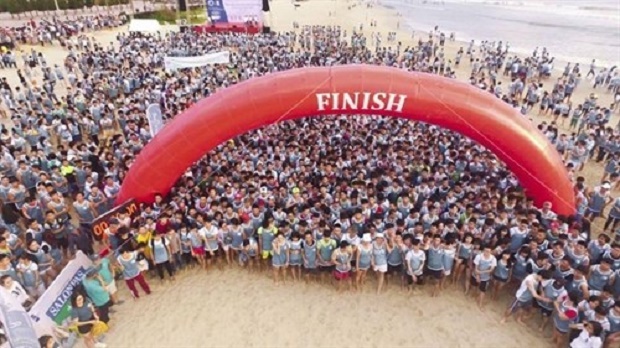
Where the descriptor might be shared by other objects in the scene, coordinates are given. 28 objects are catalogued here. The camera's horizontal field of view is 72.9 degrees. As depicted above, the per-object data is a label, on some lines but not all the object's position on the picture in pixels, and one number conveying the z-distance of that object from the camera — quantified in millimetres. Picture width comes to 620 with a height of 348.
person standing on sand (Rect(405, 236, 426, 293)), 7277
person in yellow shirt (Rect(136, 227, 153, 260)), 7793
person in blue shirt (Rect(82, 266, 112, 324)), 6754
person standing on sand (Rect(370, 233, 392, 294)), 7371
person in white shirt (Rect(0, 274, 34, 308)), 6322
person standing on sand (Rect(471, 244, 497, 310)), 7090
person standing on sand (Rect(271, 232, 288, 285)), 7613
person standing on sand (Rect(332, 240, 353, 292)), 7398
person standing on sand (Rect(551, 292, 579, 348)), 6172
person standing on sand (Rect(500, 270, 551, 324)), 6668
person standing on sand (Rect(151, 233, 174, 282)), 7764
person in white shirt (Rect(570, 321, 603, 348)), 5742
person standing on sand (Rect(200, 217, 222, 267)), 7957
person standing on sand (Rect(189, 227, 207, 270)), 7965
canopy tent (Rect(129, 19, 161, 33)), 28250
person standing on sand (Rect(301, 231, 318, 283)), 7492
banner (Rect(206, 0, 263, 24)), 30219
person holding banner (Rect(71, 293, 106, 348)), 6316
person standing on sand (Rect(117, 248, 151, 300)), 7328
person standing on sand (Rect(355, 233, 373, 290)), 7414
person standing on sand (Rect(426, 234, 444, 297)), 7297
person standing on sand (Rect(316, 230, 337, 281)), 7520
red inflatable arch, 8289
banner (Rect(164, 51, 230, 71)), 16328
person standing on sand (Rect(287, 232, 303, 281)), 7629
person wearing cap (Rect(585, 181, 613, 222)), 9344
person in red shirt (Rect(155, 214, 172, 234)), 7984
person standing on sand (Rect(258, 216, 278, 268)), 7826
